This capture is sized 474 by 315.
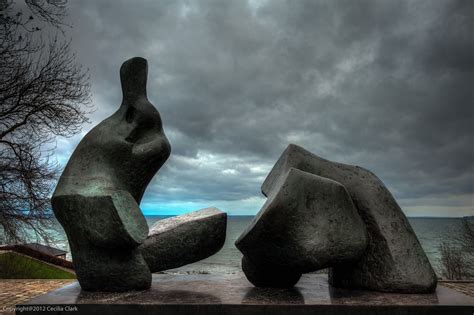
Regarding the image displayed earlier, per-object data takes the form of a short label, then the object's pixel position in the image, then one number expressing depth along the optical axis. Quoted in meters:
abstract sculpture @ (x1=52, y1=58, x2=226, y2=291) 4.67
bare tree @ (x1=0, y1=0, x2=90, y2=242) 13.55
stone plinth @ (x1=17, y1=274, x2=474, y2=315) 4.14
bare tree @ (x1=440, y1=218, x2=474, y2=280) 19.47
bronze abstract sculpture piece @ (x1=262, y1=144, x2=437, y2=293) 4.75
